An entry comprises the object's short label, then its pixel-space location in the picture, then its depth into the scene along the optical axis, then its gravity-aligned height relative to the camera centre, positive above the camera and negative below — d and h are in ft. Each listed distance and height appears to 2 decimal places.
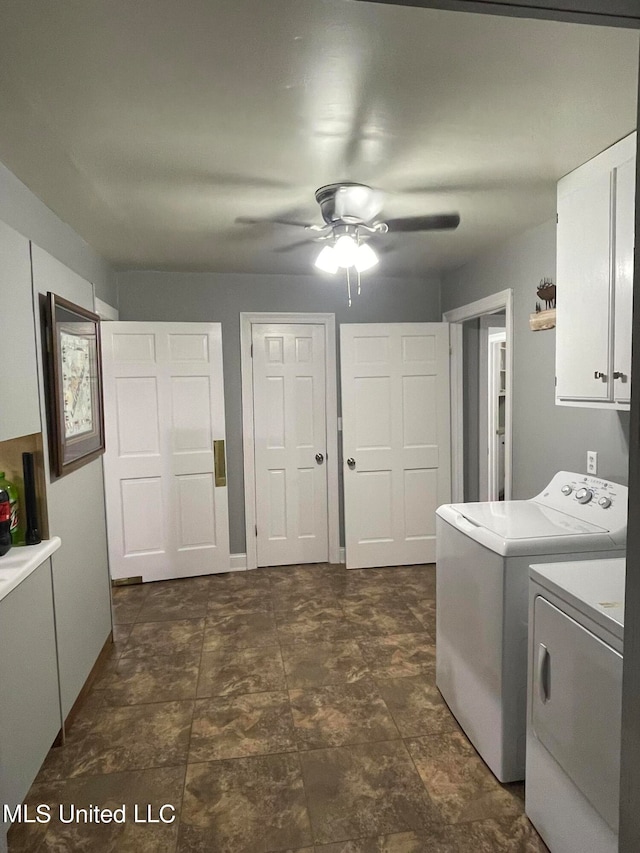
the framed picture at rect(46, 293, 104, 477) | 7.32 +0.08
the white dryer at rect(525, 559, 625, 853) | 4.55 -3.03
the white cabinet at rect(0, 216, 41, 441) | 5.80 +0.57
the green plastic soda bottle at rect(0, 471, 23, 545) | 6.77 -1.51
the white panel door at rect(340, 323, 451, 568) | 13.67 -1.42
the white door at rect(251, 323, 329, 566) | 13.94 -1.45
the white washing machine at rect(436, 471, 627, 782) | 6.27 -2.59
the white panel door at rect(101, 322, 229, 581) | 12.80 -1.46
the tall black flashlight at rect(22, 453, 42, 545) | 6.80 -1.44
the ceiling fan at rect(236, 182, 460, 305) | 7.77 +2.56
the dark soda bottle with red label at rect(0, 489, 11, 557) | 6.43 -1.60
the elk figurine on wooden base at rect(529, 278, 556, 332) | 8.98 +1.22
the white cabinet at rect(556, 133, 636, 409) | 6.19 +1.27
